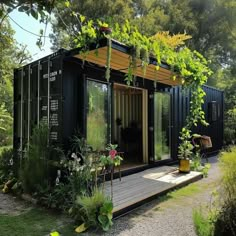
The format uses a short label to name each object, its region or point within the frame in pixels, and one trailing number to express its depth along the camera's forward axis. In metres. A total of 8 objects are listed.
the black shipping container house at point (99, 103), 5.09
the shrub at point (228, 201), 2.43
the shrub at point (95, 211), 3.53
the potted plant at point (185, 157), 6.47
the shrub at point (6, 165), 5.82
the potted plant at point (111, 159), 4.12
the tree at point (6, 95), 11.28
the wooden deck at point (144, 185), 4.34
